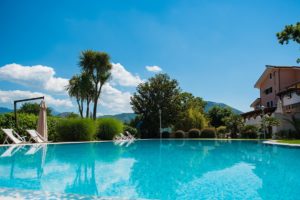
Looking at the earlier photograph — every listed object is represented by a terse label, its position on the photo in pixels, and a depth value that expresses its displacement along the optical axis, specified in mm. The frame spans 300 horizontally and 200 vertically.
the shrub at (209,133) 33031
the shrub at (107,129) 28656
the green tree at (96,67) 33594
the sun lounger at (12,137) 20812
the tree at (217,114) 48438
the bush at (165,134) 35969
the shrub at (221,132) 34000
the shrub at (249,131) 30125
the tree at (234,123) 32594
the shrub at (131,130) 34244
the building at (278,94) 29047
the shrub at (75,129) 25462
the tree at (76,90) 36906
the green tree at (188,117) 36438
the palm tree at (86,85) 34562
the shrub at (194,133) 33594
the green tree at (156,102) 38281
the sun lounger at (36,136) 22078
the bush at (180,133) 34438
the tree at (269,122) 27462
